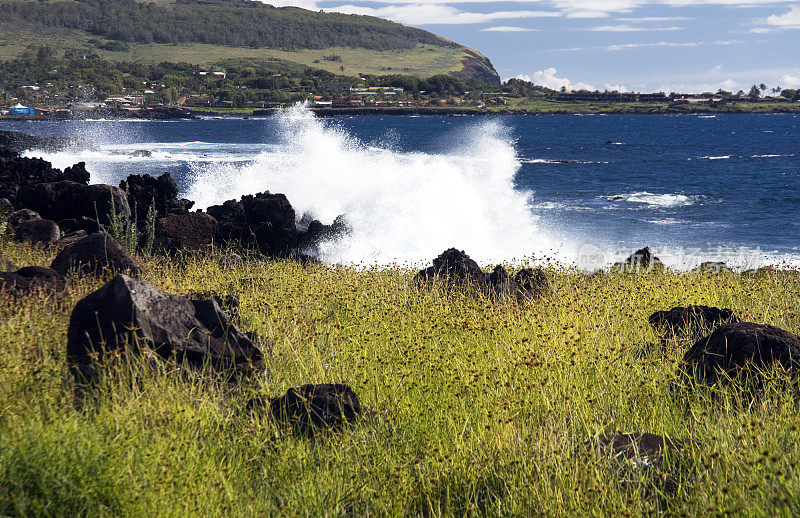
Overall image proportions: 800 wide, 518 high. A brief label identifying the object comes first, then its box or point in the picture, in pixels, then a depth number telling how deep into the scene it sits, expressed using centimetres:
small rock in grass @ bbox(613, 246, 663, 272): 1452
